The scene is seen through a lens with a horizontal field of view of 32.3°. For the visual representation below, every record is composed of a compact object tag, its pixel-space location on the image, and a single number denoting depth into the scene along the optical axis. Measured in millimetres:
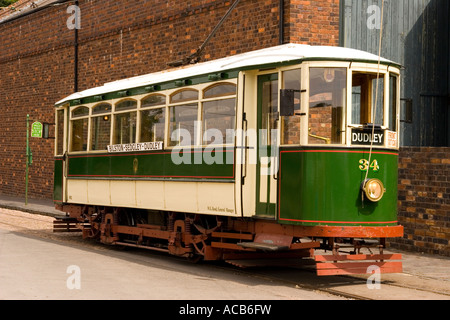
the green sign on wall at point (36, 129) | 22534
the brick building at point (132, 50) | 13297
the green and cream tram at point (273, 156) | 9828
